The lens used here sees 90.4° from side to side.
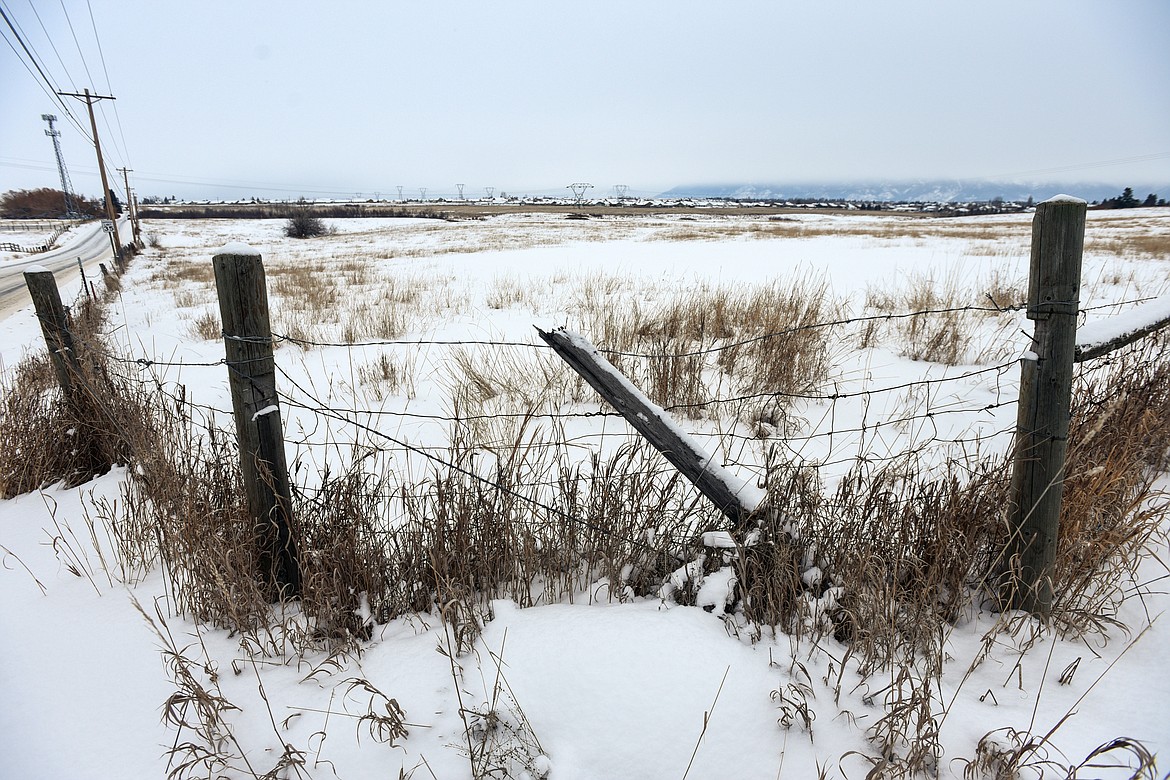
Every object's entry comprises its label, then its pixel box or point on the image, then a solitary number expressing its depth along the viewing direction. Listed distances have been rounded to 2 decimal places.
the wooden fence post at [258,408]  2.28
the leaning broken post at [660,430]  2.29
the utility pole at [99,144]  35.34
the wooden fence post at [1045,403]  2.09
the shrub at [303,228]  48.53
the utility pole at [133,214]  42.19
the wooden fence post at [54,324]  4.18
